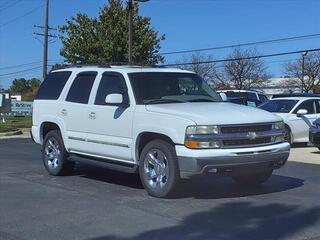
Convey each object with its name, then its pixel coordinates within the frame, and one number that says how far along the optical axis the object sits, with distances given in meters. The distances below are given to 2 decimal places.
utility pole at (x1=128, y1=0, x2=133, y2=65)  29.25
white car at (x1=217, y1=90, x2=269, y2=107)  26.53
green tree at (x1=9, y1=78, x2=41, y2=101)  134.12
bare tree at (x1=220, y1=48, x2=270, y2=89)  85.50
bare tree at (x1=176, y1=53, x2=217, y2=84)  90.06
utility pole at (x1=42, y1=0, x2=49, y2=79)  42.95
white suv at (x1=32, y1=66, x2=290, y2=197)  8.01
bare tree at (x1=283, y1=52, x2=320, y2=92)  80.28
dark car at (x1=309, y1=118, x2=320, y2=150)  14.87
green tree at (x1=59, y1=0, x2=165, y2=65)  33.88
